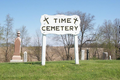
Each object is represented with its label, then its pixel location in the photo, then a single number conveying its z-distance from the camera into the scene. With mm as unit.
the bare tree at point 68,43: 33219
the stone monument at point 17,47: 15669
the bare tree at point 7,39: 29397
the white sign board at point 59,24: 7957
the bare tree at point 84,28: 32250
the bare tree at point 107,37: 31170
